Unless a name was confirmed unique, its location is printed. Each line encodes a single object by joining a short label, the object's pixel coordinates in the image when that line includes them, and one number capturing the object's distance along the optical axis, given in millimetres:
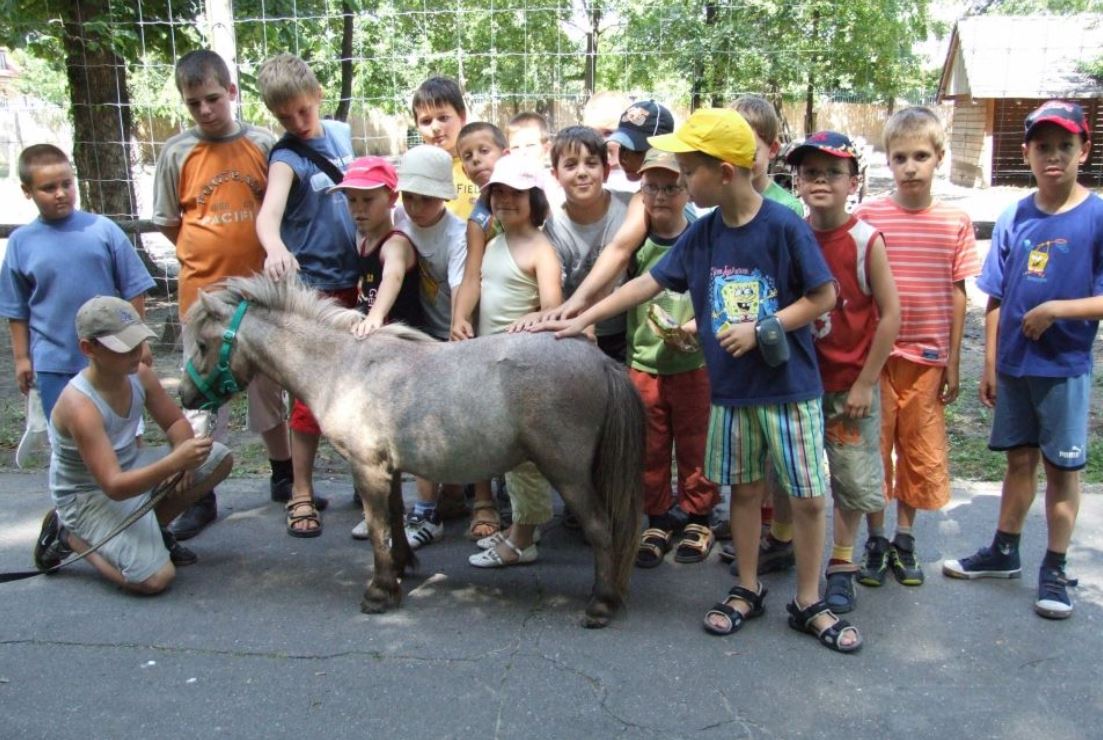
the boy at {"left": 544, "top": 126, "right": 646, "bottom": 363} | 3783
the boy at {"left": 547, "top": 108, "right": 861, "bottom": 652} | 3049
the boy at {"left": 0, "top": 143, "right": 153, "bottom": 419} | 4117
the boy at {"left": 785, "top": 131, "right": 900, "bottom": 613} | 3311
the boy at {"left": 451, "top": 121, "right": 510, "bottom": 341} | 3918
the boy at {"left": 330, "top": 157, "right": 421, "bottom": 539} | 3947
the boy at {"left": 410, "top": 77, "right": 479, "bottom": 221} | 4672
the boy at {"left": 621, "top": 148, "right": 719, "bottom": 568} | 3842
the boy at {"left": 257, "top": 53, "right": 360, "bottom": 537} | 4199
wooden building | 21859
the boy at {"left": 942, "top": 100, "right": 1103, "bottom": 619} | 3326
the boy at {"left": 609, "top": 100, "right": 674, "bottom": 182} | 3971
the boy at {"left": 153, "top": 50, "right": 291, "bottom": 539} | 4395
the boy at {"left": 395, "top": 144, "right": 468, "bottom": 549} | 3883
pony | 3410
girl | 3734
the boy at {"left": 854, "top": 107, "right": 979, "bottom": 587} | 3564
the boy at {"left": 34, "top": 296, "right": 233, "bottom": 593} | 3609
